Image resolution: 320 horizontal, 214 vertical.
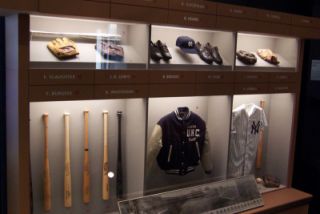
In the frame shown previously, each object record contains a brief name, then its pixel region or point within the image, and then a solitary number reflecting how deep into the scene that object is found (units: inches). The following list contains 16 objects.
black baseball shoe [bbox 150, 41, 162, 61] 109.3
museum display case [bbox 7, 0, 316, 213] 91.1
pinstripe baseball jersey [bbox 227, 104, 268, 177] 135.9
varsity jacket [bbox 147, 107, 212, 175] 119.0
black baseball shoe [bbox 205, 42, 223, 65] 123.9
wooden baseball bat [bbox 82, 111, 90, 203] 109.7
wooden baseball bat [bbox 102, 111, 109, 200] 112.4
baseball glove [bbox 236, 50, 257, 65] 132.5
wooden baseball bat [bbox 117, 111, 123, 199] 115.3
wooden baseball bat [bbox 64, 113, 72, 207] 106.0
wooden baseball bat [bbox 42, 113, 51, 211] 102.2
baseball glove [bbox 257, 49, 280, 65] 141.3
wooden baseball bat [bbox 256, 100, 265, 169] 152.1
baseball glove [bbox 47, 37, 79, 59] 93.8
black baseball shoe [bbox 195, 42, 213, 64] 121.9
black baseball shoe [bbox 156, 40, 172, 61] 112.6
